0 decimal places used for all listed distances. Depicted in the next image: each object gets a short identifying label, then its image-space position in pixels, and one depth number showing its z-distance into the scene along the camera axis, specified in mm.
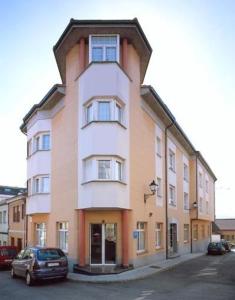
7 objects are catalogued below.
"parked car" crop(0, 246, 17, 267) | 16622
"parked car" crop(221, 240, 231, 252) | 29143
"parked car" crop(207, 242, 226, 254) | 25932
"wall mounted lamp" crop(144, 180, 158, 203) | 15214
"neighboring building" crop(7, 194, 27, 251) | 22287
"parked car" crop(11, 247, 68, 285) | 11226
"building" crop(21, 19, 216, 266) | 13639
